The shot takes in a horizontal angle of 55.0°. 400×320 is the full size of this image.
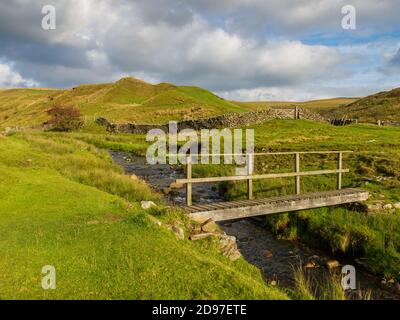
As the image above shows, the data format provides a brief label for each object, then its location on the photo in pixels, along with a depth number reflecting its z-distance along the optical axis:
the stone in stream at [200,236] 12.34
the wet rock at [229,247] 12.17
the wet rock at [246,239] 16.97
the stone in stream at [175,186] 26.57
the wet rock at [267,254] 15.13
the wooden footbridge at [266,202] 15.41
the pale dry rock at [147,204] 14.51
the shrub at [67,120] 75.59
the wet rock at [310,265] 13.95
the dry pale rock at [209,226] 13.50
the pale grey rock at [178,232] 11.92
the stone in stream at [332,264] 13.85
